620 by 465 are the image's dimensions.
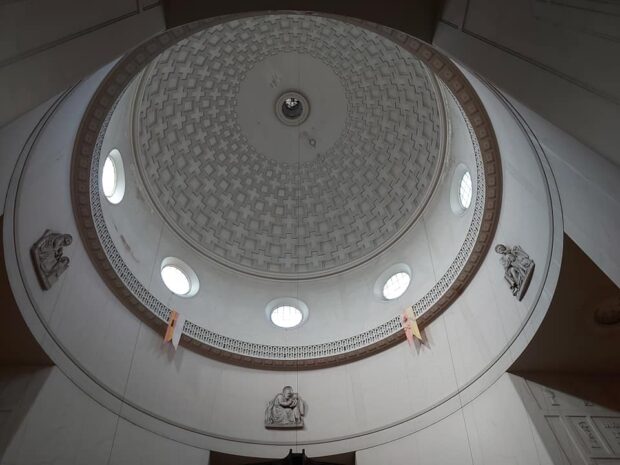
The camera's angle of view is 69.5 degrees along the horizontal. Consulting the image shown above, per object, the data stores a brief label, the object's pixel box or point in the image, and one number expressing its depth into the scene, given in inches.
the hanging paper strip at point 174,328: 452.1
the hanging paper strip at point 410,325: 455.2
